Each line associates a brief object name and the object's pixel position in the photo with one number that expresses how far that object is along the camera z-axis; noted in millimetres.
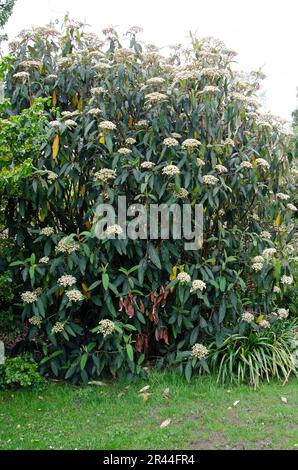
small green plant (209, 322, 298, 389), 4398
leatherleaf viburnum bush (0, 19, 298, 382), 4293
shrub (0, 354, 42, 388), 4156
